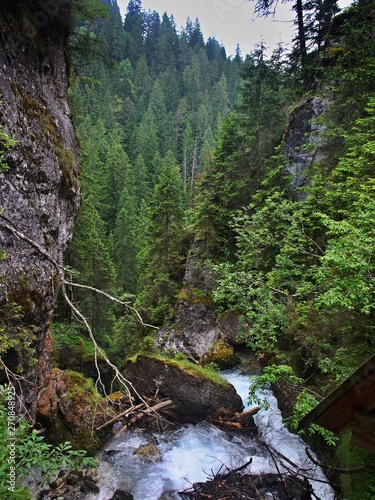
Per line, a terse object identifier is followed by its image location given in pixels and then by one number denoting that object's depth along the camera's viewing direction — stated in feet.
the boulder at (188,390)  36.99
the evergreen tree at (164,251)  63.98
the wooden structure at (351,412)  9.68
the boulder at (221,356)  47.11
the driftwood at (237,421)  34.96
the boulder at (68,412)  32.68
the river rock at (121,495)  26.63
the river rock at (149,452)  31.78
